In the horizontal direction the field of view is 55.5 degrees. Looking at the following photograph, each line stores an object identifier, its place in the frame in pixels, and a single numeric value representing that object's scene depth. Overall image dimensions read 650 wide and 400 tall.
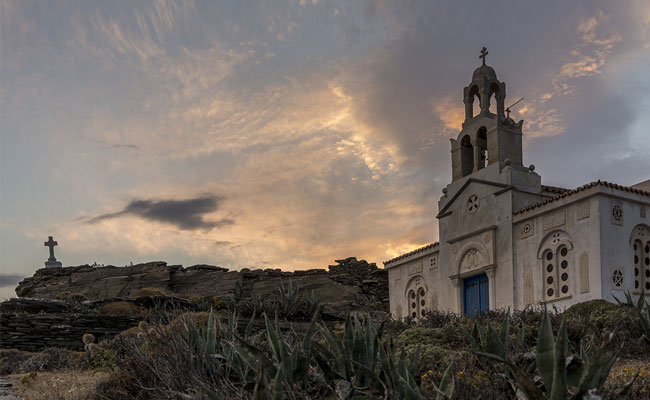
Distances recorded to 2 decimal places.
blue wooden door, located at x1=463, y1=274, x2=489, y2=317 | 20.17
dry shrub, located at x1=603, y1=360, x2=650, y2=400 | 4.57
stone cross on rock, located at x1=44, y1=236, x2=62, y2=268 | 36.78
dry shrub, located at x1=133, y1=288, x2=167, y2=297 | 26.38
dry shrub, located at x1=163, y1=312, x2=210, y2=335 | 13.70
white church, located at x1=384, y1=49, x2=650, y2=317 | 16.52
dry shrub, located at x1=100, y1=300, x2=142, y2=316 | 20.22
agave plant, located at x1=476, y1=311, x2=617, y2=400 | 3.66
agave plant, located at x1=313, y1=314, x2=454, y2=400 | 4.59
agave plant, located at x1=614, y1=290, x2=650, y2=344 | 9.54
